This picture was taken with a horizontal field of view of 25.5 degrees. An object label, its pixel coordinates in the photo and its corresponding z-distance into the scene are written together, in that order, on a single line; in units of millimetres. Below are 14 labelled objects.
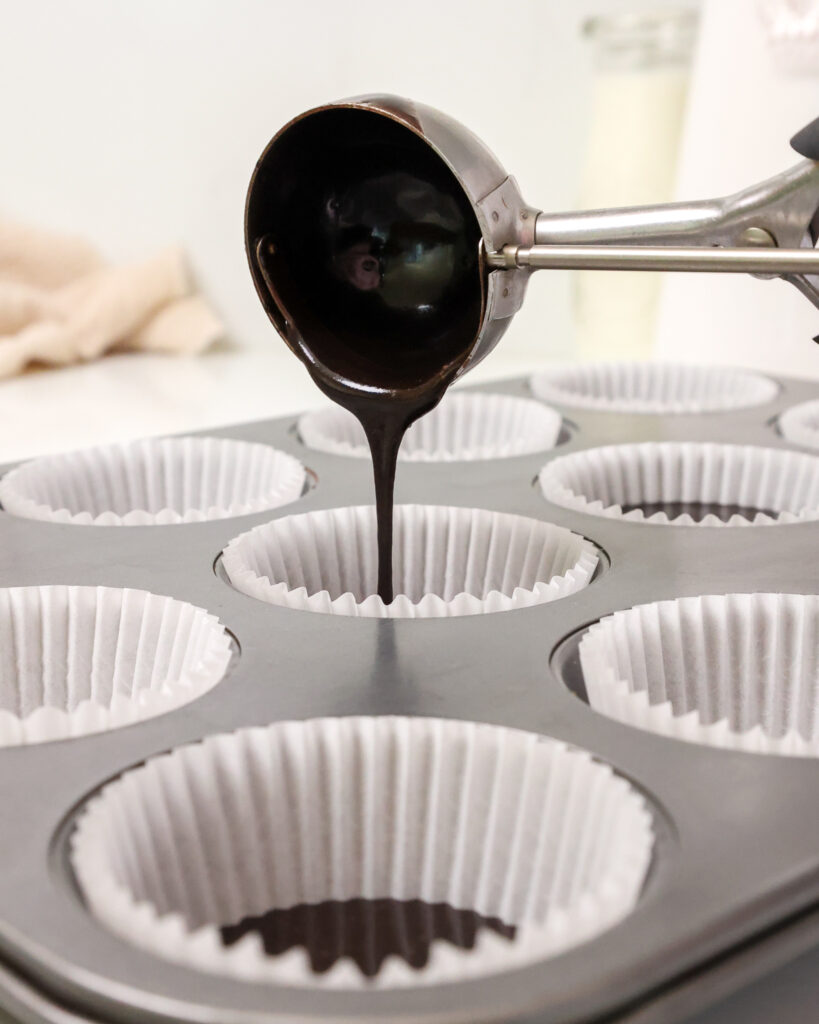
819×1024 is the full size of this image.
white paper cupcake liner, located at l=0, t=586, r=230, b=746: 352
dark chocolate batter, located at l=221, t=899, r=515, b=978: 288
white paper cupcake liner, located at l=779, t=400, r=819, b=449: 466
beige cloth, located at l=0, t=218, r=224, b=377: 638
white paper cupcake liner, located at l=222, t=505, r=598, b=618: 395
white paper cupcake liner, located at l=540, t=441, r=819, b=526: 448
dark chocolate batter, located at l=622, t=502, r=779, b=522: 463
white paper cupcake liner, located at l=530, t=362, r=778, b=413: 544
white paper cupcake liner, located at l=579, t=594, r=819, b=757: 349
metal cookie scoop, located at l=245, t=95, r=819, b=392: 329
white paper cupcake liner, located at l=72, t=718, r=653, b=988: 280
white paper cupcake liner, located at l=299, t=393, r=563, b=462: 479
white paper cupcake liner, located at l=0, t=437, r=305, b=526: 445
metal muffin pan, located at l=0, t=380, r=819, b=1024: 205
